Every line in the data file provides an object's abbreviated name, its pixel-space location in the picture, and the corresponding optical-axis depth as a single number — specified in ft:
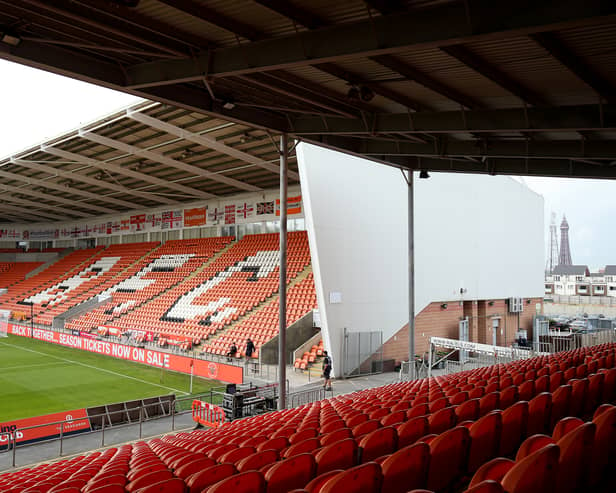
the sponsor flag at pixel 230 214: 111.75
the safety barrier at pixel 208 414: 41.86
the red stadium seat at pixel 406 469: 10.11
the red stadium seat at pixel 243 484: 10.03
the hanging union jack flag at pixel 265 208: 103.30
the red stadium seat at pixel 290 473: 11.13
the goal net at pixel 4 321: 109.29
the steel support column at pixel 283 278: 40.88
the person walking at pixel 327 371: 55.52
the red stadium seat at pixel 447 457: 11.41
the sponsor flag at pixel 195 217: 119.44
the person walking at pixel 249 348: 70.38
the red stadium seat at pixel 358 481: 8.86
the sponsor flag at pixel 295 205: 94.79
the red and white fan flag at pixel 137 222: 136.46
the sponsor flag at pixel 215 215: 114.83
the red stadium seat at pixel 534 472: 7.88
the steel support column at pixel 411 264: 55.88
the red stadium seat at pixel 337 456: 12.58
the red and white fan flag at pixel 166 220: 127.75
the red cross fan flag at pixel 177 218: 124.98
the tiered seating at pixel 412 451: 9.24
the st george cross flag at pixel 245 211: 107.86
